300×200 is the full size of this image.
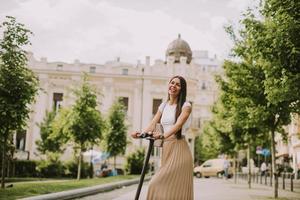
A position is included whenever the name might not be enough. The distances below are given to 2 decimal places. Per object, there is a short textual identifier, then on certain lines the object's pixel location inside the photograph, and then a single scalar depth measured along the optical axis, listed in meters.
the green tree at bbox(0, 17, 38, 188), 13.96
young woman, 5.00
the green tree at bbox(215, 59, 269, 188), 15.91
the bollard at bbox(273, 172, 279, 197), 16.37
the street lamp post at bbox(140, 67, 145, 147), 50.12
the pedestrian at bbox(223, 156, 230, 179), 38.09
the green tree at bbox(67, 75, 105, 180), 24.69
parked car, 44.53
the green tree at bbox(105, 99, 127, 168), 36.12
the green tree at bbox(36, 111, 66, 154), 40.59
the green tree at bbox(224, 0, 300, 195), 11.15
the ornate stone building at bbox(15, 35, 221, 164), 48.84
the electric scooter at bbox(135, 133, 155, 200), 4.76
